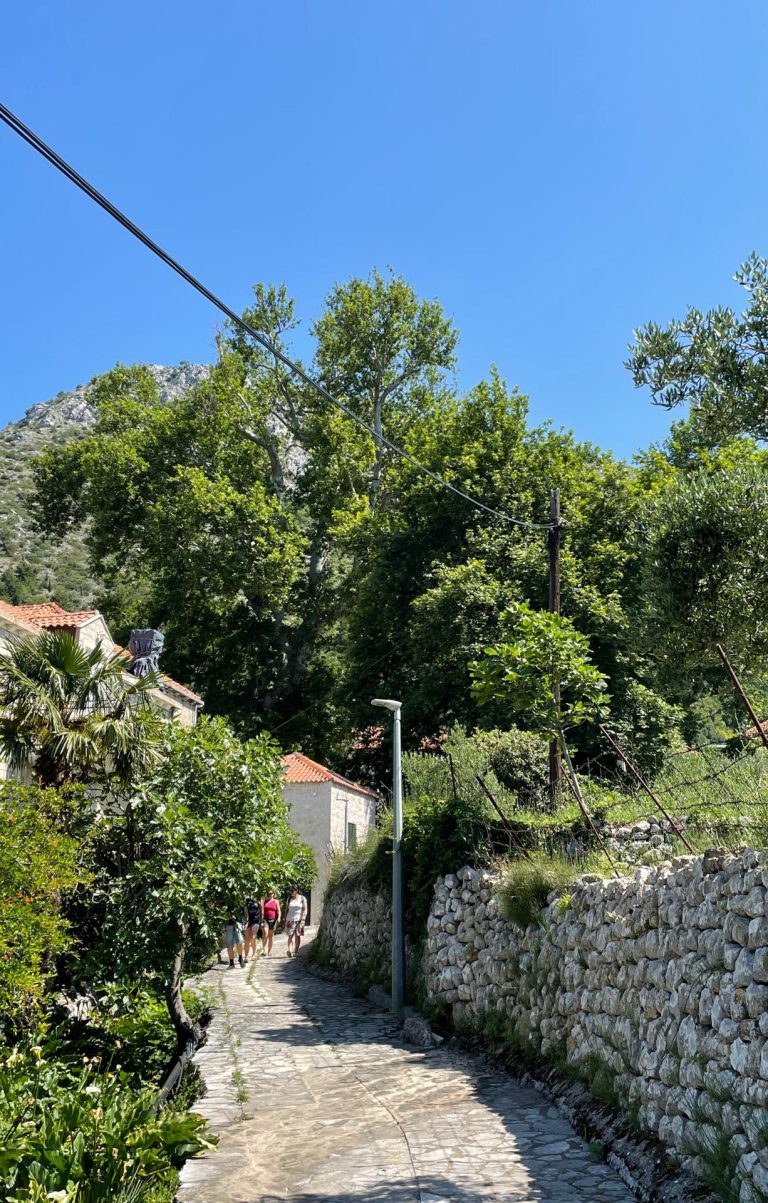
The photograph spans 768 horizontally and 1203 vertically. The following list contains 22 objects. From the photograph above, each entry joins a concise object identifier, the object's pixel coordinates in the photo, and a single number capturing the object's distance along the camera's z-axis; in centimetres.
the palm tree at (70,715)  1114
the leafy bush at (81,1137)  583
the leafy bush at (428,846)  1409
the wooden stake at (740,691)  721
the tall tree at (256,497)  3145
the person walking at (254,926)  2384
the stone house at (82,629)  1837
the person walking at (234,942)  2277
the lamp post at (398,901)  1530
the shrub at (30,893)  831
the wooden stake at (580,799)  1014
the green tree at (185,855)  983
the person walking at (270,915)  2445
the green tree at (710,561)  798
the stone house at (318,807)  3058
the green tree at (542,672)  1228
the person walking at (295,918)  2473
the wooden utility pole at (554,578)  1528
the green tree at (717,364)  662
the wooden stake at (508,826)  1218
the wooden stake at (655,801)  842
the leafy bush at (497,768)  1628
